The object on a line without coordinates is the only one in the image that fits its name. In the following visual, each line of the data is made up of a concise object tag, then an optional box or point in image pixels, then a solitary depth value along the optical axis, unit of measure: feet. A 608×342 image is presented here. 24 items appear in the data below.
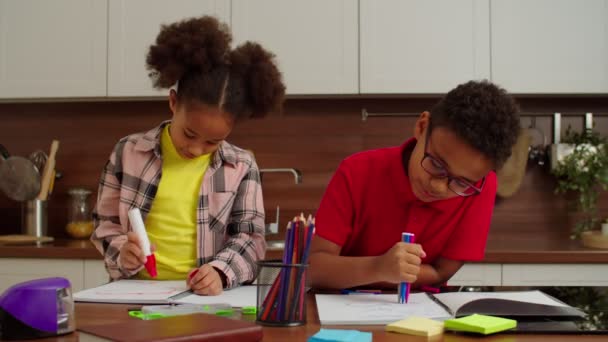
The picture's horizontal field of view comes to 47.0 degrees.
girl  4.77
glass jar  9.00
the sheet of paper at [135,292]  3.64
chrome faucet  8.67
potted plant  8.50
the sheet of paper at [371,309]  3.13
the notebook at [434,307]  3.17
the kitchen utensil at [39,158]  9.21
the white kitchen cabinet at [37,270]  7.80
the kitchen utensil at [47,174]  8.91
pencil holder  3.05
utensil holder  8.91
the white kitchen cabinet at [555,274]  7.64
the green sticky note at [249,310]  3.35
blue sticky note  2.60
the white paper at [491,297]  3.60
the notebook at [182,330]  2.48
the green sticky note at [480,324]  2.89
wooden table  2.82
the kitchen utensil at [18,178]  8.71
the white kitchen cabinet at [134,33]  8.67
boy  3.82
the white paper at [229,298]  3.62
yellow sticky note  2.88
